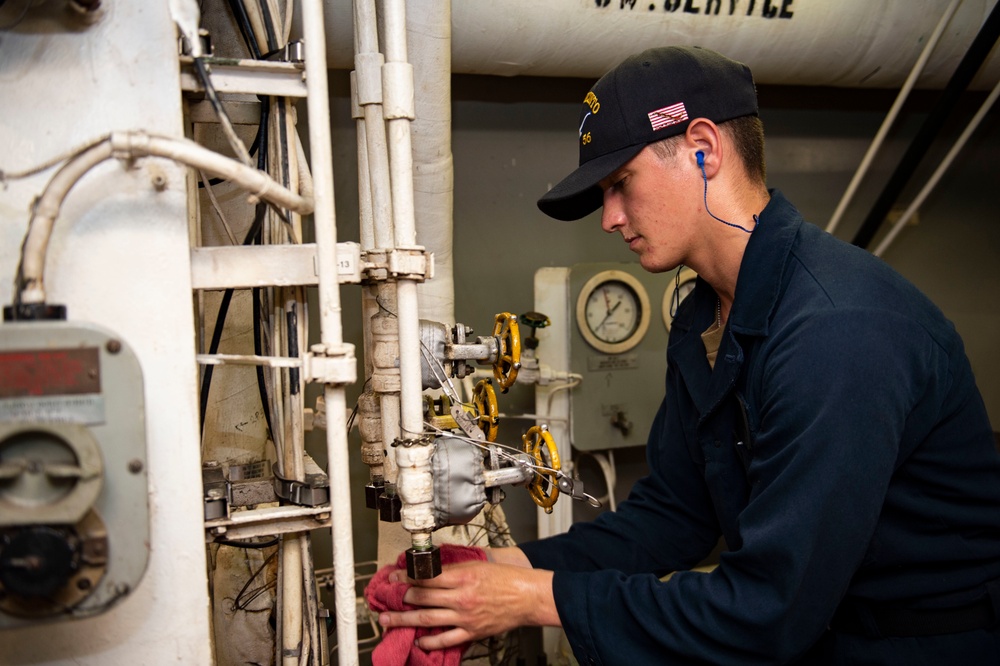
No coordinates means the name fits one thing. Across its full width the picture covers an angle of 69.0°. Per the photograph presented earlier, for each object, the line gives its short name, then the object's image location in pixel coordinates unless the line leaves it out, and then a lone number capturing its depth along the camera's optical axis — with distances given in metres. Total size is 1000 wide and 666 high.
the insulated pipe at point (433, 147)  1.30
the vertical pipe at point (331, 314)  0.87
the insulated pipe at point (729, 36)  1.50
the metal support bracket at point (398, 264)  0.93
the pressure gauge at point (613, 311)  1.75
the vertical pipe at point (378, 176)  1.01
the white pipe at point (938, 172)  1.88
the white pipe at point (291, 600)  1.01
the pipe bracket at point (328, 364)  0.87
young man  0.89
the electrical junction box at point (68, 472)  0.71
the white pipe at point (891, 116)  1.72
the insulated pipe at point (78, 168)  0.75
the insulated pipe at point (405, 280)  0.93
